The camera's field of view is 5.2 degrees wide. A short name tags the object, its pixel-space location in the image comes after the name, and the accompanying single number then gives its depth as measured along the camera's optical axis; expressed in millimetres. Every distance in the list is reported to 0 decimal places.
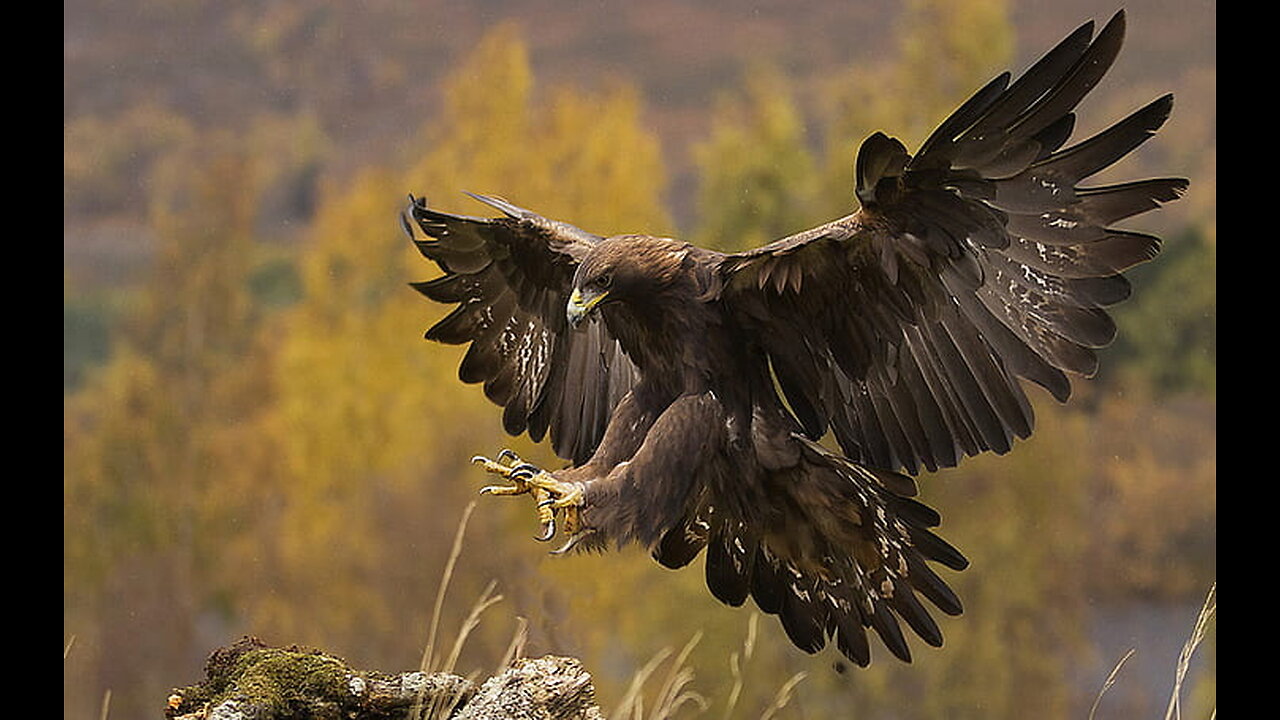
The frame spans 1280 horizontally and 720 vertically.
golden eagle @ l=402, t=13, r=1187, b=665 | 17636
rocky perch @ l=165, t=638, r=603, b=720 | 17719
